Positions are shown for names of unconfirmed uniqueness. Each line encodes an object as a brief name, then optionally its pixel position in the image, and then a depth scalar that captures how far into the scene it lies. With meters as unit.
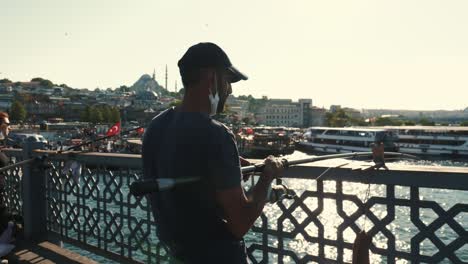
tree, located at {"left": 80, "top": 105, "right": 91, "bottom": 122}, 120.50
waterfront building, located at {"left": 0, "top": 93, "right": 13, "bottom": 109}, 134.29
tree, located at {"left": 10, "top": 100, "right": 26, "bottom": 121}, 111.00
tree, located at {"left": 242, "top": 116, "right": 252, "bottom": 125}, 162.45
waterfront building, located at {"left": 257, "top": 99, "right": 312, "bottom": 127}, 161.88
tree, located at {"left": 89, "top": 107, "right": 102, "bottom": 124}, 116.75
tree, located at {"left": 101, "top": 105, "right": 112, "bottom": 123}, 119.50
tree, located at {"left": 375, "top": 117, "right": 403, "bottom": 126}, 147.50
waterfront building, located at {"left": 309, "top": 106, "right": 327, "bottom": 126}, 160.62
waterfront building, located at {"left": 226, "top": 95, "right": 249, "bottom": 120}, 190.29
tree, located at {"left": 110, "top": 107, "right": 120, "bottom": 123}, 120.44
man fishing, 1.79
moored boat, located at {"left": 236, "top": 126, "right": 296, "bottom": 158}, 70.38
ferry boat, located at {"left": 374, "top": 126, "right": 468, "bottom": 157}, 58.72
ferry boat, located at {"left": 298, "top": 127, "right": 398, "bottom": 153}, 58.56
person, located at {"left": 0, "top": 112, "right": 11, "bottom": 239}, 5.09
